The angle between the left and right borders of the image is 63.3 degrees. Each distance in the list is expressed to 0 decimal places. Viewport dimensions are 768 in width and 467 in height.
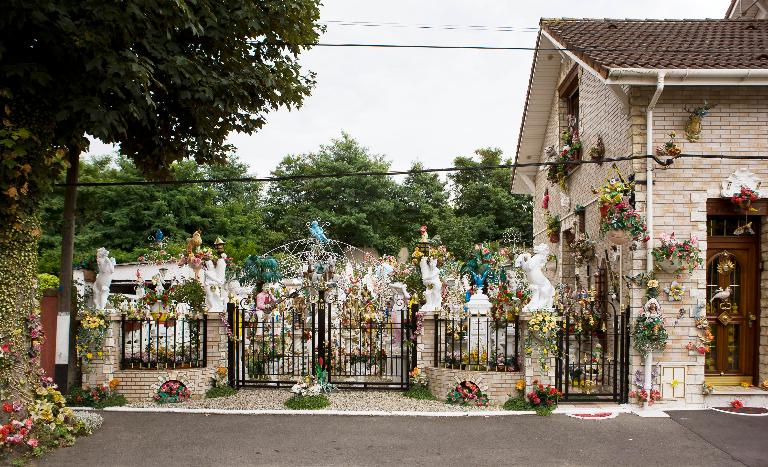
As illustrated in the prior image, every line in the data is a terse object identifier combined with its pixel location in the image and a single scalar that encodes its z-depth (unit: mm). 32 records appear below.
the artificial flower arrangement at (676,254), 8977
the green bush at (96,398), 9594
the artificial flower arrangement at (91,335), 9844
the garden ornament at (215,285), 10828
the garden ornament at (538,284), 9570
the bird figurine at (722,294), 9727
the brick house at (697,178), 9273
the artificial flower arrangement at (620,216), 9125
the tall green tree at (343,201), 36375
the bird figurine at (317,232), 14289
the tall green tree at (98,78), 6688
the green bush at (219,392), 10250
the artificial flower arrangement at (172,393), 9891
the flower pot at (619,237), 9258
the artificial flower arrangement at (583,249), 11477
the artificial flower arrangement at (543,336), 9175
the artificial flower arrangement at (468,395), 9500
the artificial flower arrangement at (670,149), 9219
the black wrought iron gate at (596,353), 9422
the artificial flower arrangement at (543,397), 9125
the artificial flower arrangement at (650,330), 9062
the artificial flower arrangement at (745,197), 9258
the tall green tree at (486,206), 35344
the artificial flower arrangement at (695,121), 9258
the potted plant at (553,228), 14344
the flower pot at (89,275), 10812
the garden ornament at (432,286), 10672
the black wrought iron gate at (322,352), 10711
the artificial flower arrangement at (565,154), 12492
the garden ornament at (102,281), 10279
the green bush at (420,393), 10047
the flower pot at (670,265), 9062
